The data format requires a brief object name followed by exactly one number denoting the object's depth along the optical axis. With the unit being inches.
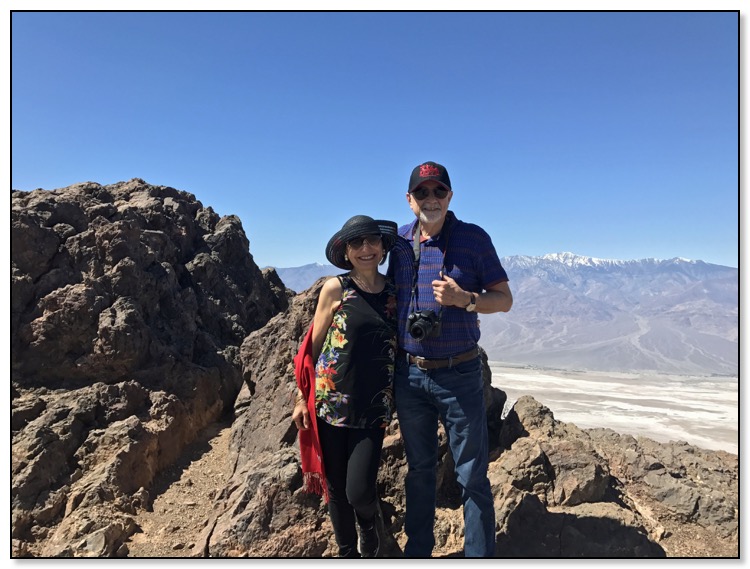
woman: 142.3
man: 142.3
